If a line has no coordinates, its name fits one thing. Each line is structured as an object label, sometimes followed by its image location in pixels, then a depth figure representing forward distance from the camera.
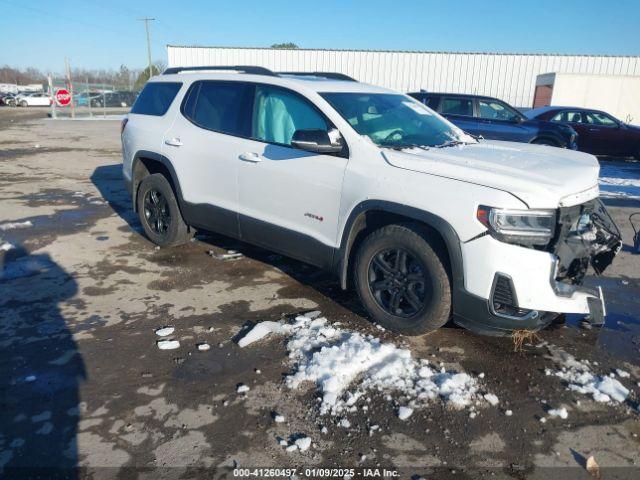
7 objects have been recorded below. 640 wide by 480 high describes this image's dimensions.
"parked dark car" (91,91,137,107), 43.62
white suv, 3.10
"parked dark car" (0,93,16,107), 46.31
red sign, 26.91
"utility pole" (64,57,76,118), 27.44
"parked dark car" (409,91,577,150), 11.73
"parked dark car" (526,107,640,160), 14.95
